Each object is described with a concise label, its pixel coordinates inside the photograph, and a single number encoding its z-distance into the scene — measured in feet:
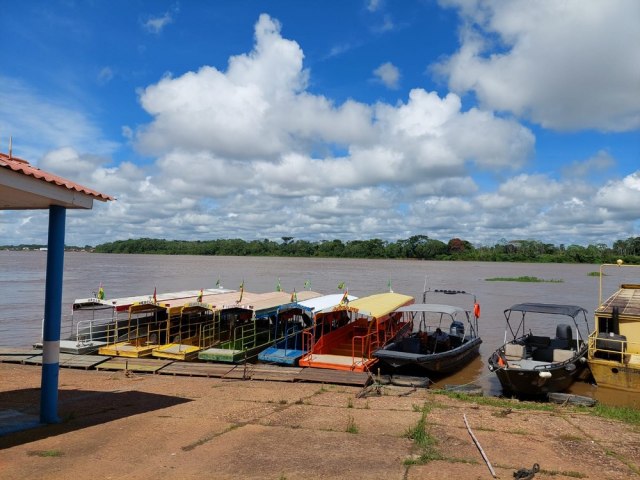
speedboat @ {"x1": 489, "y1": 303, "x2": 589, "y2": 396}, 41.22
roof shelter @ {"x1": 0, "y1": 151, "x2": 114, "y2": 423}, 23.68
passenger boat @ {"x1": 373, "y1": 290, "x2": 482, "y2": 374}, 44.93
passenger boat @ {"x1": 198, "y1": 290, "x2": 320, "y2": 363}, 49.26
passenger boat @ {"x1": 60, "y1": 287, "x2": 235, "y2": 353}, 50.52
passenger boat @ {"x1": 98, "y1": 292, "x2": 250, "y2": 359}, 50.21
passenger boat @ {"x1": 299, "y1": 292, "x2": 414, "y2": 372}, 46.06
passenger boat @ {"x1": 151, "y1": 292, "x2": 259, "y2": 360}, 50.34
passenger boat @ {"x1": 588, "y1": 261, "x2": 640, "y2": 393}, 43.57
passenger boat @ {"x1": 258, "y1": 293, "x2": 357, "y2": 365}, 48.73
